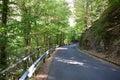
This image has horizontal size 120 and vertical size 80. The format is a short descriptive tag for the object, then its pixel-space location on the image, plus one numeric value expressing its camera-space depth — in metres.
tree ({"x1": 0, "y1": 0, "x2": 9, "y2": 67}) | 6.13
